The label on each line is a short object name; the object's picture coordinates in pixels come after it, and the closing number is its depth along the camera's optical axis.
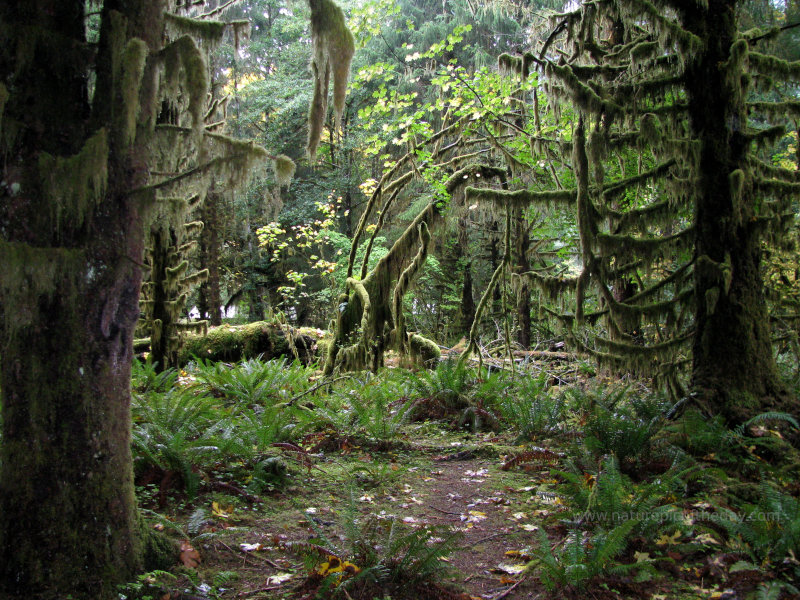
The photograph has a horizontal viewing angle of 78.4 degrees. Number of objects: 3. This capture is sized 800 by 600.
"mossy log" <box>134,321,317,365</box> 11.41
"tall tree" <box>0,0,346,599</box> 2.50
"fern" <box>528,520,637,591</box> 2.84
